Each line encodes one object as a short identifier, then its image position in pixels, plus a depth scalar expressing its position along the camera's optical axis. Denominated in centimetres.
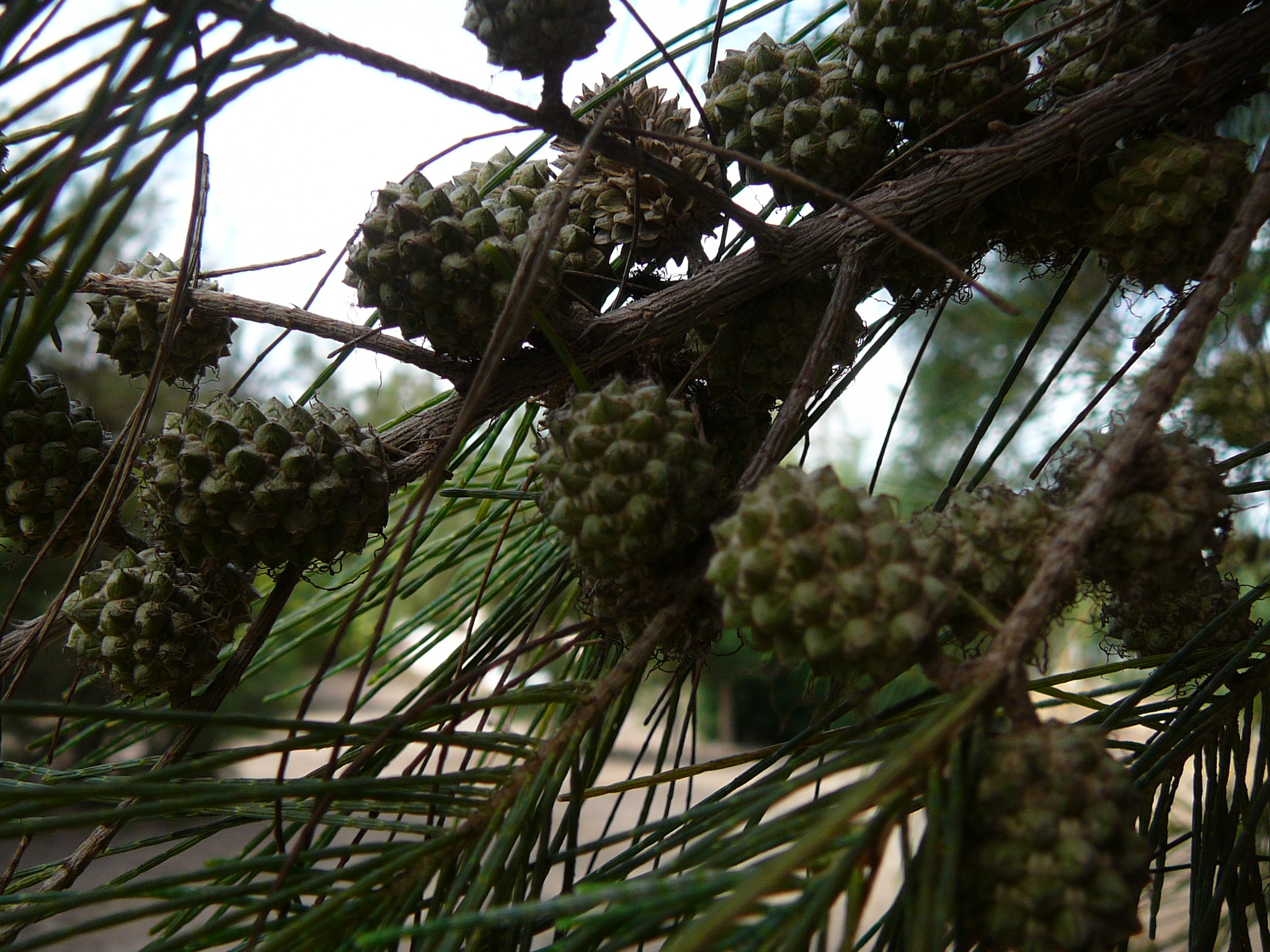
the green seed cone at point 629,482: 8
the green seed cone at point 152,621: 10
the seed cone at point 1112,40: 9
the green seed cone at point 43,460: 10
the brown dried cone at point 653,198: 11
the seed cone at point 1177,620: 10
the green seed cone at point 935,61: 10
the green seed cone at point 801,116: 10
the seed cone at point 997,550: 8
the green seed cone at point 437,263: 9
